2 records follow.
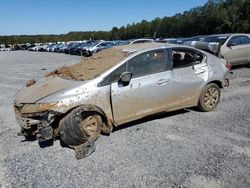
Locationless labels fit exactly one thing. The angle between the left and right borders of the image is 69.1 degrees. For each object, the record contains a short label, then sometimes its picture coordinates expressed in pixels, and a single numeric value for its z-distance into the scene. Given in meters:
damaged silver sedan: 2.96
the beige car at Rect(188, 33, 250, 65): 7.28
